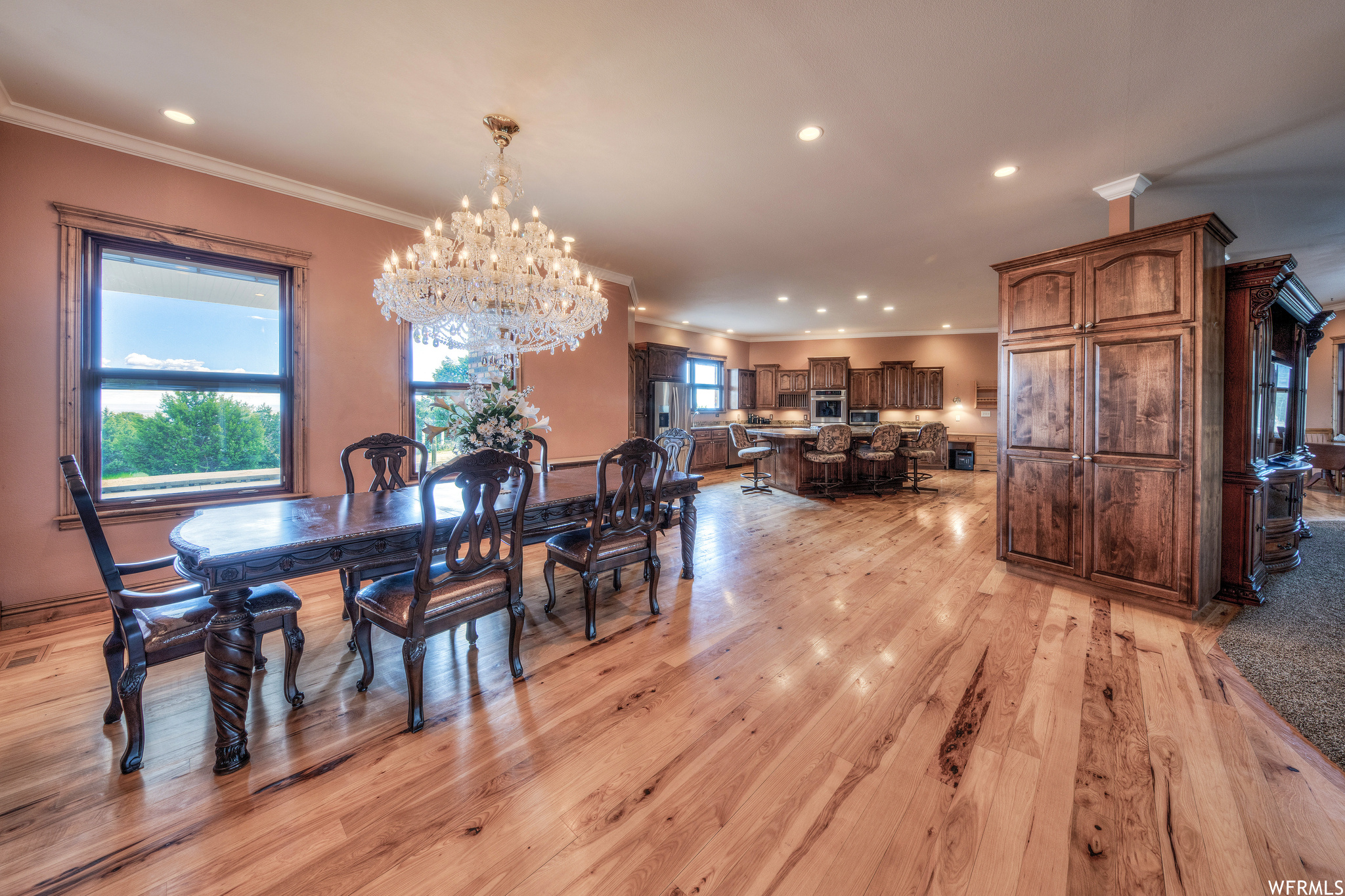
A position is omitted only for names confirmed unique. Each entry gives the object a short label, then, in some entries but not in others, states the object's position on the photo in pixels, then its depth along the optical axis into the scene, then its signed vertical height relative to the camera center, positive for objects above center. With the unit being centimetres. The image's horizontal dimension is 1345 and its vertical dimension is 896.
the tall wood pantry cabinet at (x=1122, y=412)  285 +21
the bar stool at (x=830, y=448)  655 -6
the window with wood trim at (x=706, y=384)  1012 +128
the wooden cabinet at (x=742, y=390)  1095 +124
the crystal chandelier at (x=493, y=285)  271 +93
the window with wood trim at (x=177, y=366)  292 +51
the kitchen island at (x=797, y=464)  704 -31
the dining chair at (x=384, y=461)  286 -12
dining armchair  166 -68
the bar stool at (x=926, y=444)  705 -1
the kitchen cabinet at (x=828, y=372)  1045 +157
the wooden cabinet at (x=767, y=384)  1112 +138
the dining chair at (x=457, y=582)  189 -61
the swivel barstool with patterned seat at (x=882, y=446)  687 -3
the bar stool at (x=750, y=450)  718 -10
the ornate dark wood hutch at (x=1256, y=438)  305 +4
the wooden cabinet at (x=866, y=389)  1036 +119
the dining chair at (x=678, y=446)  362 -2
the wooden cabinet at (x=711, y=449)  959 -11
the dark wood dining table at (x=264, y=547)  167 -39
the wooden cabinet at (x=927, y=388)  990 +116
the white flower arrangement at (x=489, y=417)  265 +15
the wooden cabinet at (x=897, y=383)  1012 +128
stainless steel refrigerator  877 +69
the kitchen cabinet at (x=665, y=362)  874 +153
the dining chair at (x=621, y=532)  261 -52
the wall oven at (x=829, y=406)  1045 +82
